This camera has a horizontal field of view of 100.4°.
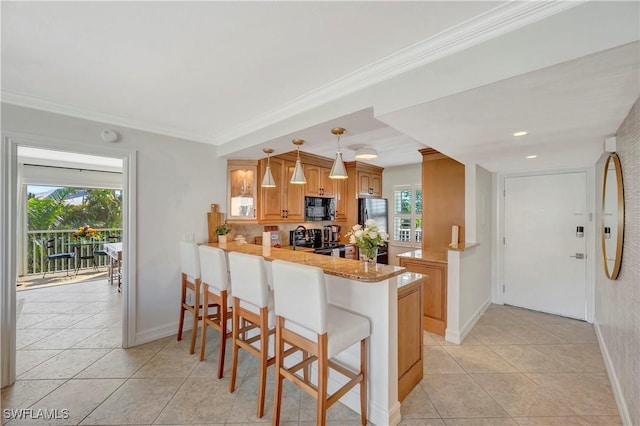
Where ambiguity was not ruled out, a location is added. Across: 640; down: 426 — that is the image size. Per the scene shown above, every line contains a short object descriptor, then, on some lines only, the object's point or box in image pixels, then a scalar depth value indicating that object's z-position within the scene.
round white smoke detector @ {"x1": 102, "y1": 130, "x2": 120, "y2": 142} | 2.72
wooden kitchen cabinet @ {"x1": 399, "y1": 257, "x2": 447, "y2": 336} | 3.14
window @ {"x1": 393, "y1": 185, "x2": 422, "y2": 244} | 5.52
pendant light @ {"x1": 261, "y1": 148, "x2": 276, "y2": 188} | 3.07
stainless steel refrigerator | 5.20
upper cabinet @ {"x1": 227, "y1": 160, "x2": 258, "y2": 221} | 3.77
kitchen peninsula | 1.80
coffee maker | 5.21
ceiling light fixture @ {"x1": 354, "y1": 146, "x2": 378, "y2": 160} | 3.54
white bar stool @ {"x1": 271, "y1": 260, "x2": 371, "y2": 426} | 1.58
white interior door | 3.68
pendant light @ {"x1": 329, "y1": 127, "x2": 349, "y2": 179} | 2.54
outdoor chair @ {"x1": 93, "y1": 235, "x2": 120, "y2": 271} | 6.11
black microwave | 4.54
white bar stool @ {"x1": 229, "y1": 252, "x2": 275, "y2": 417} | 1.92
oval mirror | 1.99
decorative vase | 2.03
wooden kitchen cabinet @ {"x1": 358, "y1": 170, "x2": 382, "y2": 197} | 5.32
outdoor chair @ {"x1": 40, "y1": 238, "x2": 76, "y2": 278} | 5.80
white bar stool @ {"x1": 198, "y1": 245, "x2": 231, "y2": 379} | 2.38
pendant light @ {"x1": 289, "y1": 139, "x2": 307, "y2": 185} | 2.81
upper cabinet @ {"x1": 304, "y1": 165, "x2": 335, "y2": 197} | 4.53
